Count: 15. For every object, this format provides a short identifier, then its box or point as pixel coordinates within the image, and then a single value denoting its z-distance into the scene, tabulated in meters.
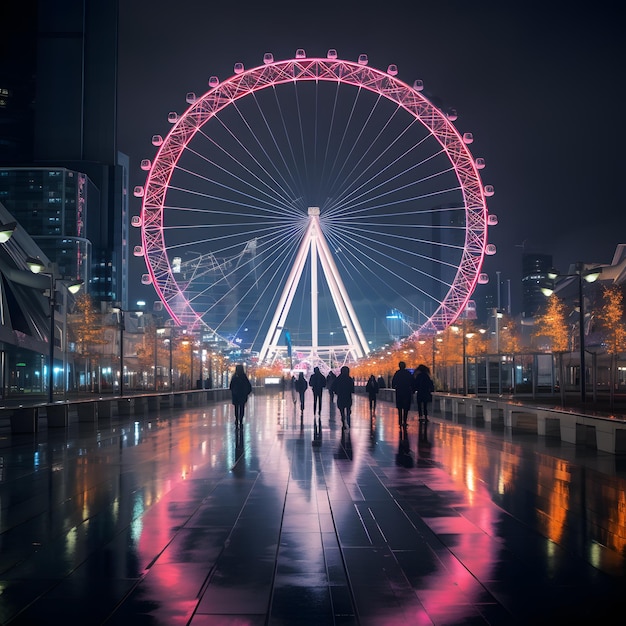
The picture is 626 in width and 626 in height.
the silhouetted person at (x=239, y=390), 25.78
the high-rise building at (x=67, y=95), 171.62
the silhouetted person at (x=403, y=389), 25.67
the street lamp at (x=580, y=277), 28.53
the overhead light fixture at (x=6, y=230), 21.80
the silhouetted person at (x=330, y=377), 49.54
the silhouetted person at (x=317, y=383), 33.34
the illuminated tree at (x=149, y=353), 102.12
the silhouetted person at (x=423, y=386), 28.97
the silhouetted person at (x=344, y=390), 26.86
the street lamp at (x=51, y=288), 29.30
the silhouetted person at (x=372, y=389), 36.72
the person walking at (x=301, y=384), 38.34
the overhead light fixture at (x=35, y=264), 29.25
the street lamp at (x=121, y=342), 44.71
